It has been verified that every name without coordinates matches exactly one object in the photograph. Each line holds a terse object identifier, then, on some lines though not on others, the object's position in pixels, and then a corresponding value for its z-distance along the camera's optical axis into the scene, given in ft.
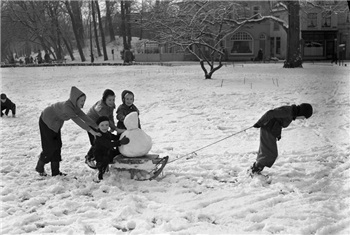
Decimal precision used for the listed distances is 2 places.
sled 19.10
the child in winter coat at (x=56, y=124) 19.61
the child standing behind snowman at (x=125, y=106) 22.52
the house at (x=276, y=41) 144.05
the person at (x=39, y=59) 152.99
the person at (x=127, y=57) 126.61
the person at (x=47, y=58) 150.98
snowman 19.56
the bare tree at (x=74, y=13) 143.38
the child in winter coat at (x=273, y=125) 18.69
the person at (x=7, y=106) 40.52
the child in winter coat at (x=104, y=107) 21.66
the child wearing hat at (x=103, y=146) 19.45
